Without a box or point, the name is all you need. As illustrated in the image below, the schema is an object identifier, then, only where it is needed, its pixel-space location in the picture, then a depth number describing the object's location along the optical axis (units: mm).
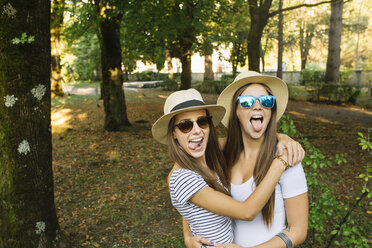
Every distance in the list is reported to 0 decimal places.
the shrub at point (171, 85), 29656
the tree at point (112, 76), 10453
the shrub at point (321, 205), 3037
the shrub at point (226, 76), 31684
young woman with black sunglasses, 1872
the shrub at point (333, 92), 17750
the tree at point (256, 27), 11320
